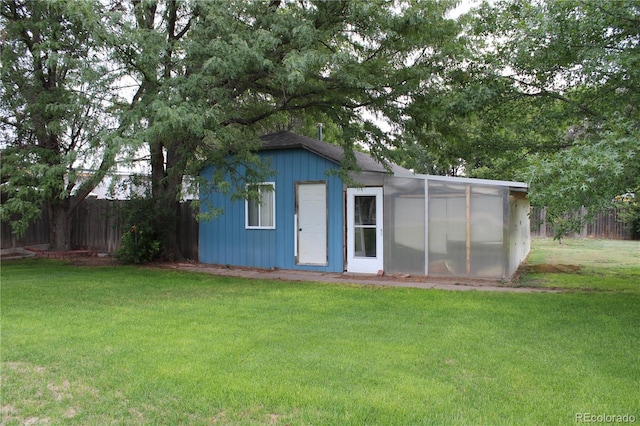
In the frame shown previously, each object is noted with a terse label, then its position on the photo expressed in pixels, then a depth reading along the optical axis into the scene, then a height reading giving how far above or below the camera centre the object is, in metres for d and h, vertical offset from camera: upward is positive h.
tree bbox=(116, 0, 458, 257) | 8.00 +2.86
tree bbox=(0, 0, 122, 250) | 7.98 +2.38
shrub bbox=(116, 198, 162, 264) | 12.10 -0.28
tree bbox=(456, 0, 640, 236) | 4.98 +2.18
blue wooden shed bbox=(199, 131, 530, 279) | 9.66 -0.01
